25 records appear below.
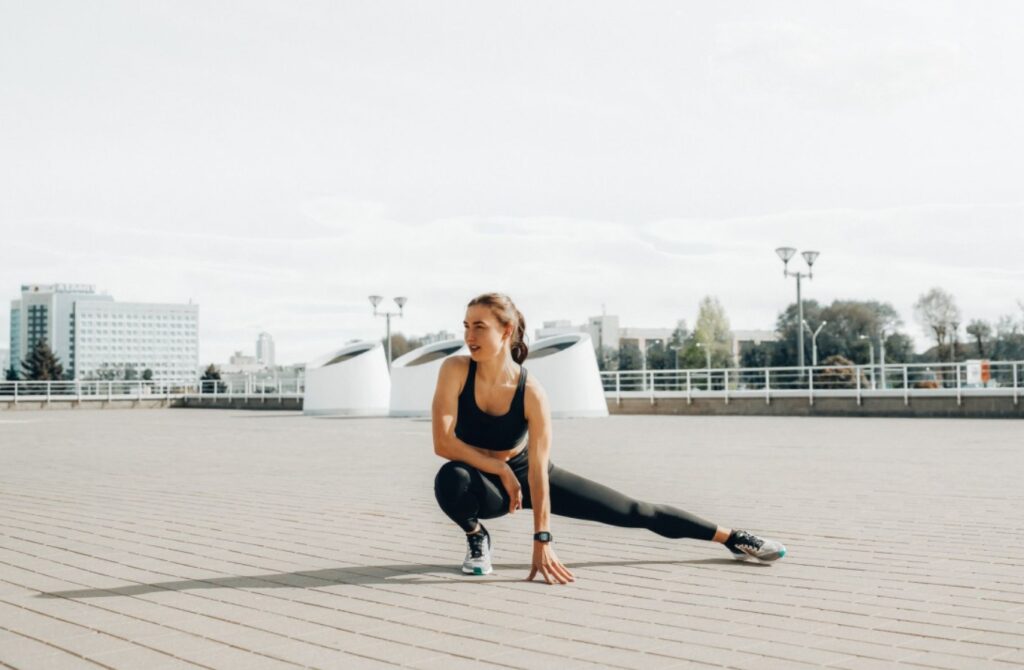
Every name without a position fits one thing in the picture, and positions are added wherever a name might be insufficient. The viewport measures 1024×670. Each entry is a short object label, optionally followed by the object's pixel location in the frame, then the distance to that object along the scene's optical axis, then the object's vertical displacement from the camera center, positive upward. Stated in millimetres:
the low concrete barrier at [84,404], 41375 -931
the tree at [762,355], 86125 +1353
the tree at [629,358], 106250 +1525
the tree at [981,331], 77000 +2715
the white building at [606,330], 122250 +5209
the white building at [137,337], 156125 +6765
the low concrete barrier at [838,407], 22625 -900
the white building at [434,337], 108350 +4353
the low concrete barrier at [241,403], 37656 -918
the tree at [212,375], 42156 +320
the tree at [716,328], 93500 +3913
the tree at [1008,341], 67500 +1722
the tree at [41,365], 83938 +1362
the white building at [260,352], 175325 +4734
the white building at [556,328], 103462 +4952
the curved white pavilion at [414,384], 27312 -206
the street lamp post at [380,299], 40125 +2850
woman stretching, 4441 -339
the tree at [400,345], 102938 +3178
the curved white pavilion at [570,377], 24953 -67
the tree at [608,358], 103812 +1525
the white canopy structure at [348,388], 30469 -321
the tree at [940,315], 68812 +3529
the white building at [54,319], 159250 +9558
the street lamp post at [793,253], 28969 +3181
